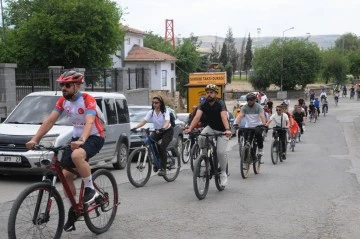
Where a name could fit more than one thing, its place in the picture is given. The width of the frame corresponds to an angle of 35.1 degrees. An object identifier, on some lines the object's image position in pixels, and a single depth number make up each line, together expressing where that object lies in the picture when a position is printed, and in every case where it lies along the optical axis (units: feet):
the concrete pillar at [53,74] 76.33
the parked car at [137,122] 55.16
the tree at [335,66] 319.47
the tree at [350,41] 556.43
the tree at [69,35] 104.78
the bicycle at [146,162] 35.68
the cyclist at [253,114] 41.57
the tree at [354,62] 394.32
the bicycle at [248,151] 40.78
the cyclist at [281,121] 54.00
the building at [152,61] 198.29
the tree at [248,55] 477.77
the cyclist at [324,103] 154.60
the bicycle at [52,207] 18.57
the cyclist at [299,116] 75.31
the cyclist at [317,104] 144.03
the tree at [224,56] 430.61
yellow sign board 102.94
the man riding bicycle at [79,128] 20.49
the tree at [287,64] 247.70
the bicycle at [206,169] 30.63
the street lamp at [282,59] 235.89
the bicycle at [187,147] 52.85
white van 36.42
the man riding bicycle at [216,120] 32.89
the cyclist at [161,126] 37.50
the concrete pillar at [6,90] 65.82
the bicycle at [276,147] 52.47
